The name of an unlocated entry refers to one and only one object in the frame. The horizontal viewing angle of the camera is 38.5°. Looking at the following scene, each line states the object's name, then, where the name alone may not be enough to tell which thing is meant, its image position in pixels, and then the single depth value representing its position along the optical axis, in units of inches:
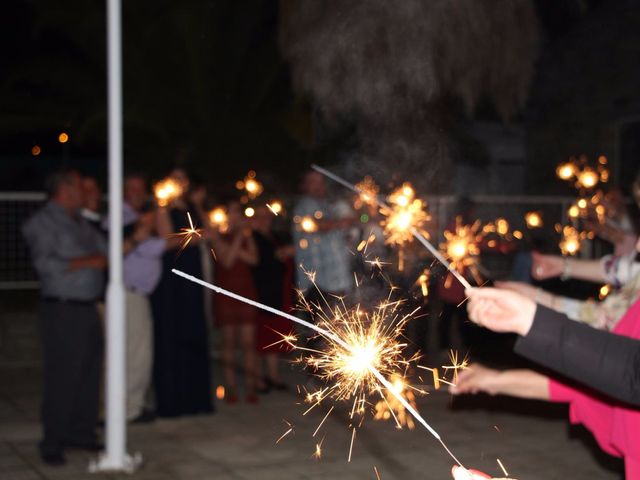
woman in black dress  278.2
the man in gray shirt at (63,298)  234.5
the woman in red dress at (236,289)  304.0
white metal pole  225.0
